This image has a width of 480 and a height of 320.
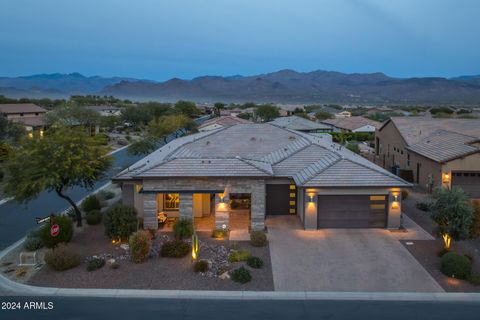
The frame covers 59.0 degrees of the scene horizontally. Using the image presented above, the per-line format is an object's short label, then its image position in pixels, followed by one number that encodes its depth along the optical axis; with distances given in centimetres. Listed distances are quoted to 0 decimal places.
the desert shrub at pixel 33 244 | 1988
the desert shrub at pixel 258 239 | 2019
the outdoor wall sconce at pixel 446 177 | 2972
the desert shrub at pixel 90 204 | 2616
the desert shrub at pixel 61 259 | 1738
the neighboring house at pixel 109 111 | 9859
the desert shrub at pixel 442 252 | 1900
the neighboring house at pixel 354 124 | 6672
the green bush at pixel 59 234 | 1962
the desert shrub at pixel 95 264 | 1755
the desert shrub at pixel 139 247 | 1814
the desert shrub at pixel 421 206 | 2641
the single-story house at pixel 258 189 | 2230
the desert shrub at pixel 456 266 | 1678
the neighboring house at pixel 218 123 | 5941
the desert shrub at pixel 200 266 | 1734
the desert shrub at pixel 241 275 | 1647
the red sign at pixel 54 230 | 1898
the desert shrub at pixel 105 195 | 2942
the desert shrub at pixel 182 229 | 2102
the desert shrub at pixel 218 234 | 2152
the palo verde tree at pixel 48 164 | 2130
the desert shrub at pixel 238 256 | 1839
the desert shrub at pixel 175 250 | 1889
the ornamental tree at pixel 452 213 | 1820
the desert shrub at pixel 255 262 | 1777
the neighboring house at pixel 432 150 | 2961
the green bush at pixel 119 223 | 2055
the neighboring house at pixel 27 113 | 6956
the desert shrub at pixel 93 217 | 2375
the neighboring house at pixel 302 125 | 5829
